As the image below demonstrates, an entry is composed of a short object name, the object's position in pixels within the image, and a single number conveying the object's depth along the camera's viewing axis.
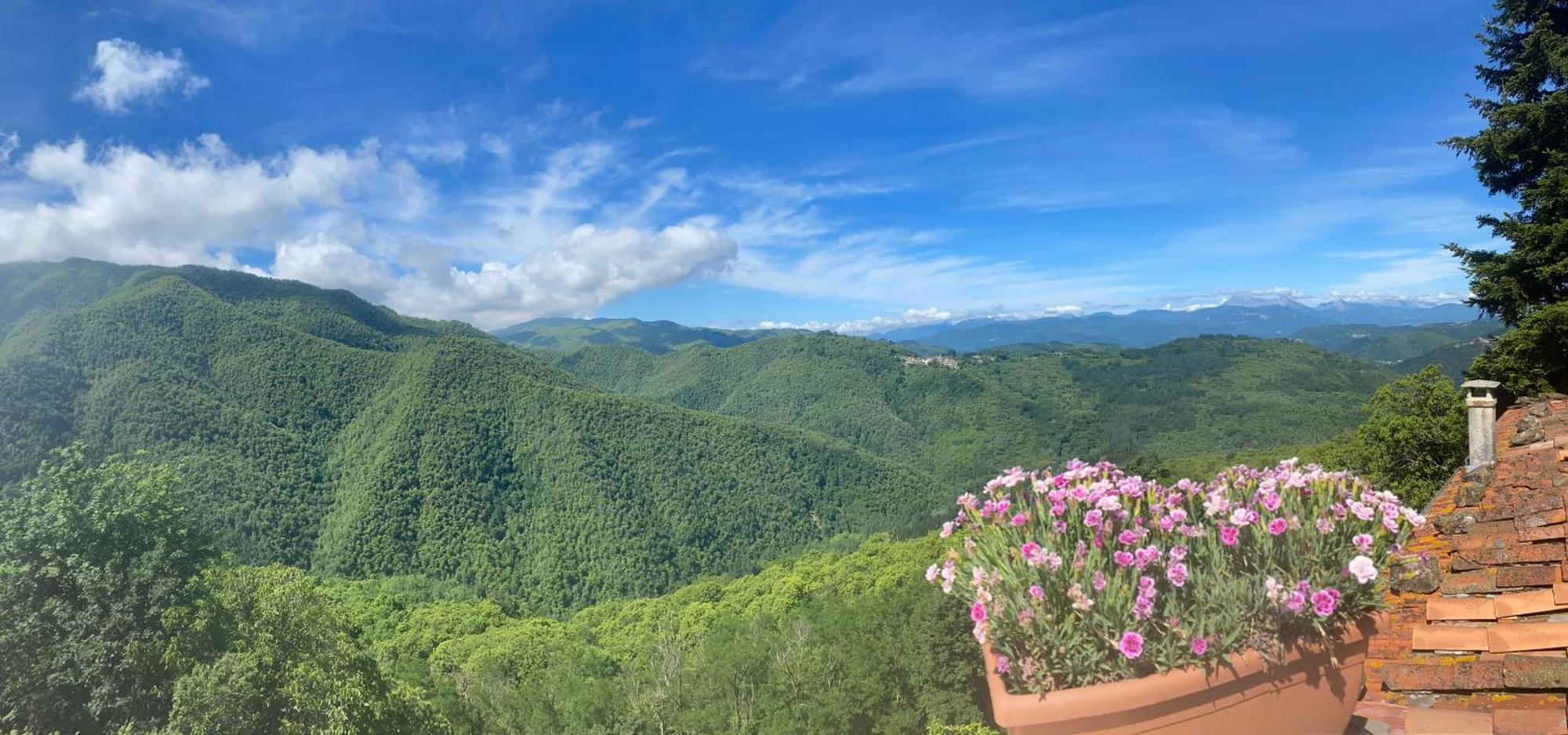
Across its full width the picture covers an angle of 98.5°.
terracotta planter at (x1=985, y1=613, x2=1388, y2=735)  1.84
